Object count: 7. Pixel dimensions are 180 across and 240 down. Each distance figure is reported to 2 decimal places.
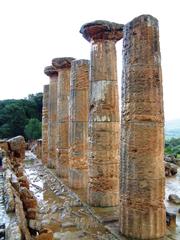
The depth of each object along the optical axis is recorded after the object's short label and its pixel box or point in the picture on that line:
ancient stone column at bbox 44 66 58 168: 18.77
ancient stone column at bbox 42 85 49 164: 20.86
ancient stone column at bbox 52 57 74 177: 16.05
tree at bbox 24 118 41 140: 35.06
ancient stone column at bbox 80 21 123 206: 10.55
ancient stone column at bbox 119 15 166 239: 7.59
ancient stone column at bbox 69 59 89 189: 13.32
